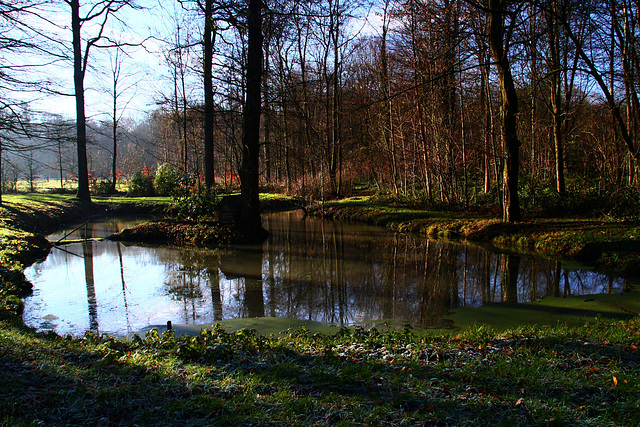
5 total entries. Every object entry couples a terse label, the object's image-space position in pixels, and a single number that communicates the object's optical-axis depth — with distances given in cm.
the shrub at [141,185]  2589
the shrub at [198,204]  1318
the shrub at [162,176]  2006
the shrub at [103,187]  2776
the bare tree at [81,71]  1902
